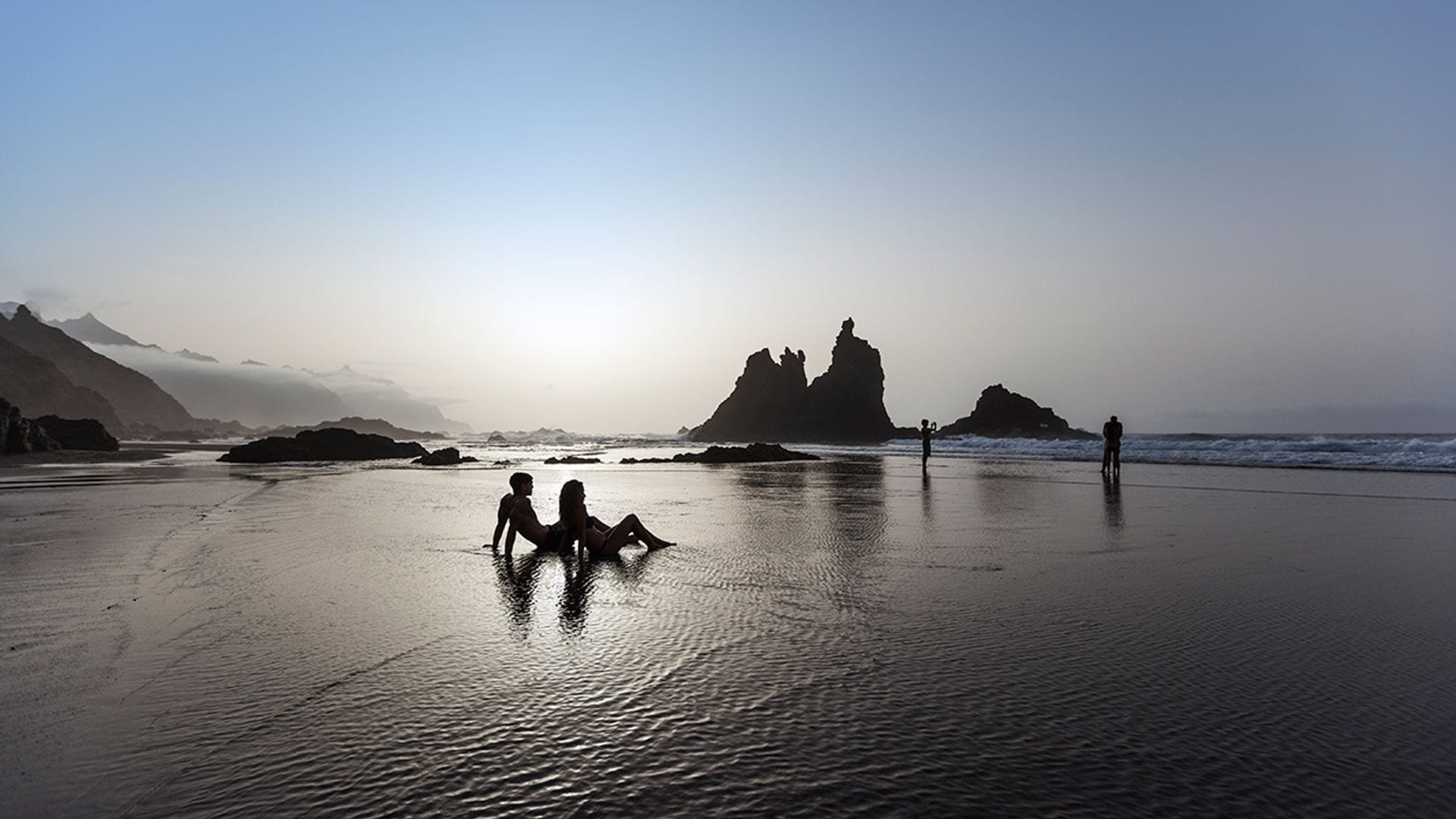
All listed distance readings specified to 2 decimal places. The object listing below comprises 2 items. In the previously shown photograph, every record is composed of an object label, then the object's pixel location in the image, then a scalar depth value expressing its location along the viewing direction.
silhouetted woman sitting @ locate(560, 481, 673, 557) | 8.78
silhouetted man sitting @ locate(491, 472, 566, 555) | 9.25
